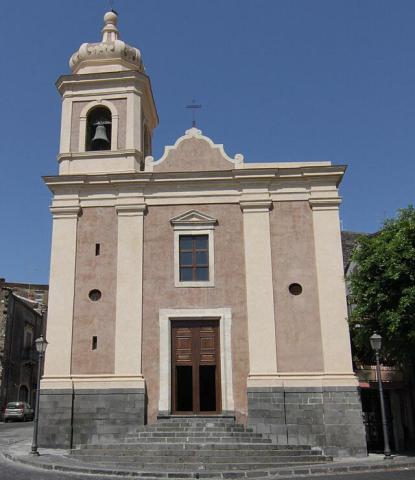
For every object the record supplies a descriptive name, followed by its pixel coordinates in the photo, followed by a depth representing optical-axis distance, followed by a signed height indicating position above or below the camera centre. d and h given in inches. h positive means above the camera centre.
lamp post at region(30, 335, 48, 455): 679.1 +3.3
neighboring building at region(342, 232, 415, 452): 884.0 -20.6
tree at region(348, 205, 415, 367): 669.3 +118.1
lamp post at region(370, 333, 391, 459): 660.1 +47.7
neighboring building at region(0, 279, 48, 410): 1522.4 +141.3
